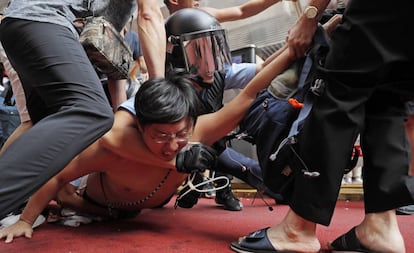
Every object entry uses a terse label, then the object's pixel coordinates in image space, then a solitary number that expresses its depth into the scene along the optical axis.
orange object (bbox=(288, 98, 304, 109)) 0.99
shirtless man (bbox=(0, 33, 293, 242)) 1.12
